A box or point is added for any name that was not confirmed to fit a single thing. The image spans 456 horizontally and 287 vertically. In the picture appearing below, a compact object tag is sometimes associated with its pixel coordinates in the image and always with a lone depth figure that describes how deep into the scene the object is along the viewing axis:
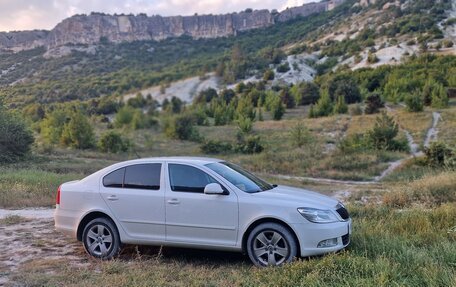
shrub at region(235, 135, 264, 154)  34.91
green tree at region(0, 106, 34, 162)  24.61
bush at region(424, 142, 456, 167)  23.80
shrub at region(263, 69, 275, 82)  75.06
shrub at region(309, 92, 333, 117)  48.53
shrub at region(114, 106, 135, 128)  46.03
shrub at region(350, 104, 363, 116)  44.84
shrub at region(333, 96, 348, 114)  47.91
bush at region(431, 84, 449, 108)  43.19
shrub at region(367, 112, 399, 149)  31.83
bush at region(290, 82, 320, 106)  56.12
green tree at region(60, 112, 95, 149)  36.75
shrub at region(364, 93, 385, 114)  44.41
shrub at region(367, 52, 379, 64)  70.50
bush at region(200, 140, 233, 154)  35.22
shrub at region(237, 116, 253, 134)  40.44
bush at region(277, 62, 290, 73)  77.31
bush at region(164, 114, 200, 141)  41.96
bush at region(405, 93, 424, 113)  42.00
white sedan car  6.11
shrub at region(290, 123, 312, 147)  34.09
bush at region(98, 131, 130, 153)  35.81
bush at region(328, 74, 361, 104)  53.16
